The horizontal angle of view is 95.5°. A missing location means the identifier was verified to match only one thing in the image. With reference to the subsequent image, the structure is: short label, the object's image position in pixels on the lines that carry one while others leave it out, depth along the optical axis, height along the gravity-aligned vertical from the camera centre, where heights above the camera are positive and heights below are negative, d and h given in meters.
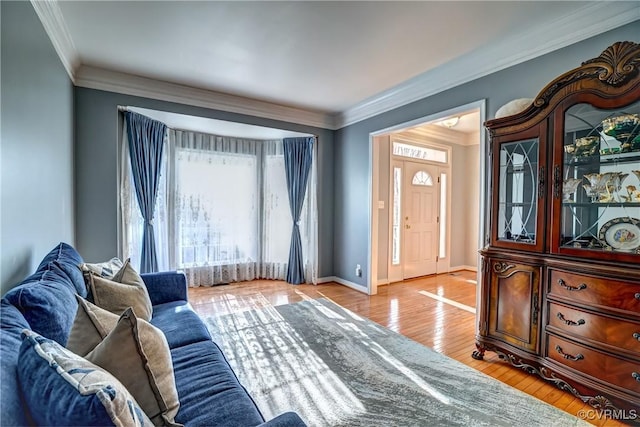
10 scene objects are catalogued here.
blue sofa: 0.80 -0.51
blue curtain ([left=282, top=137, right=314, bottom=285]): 4.79 +0.42
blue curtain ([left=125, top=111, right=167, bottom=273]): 3.59 +0.51
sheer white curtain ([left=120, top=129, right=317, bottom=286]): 4.31 -0.07
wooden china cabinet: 1.73 -0.18
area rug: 1.76 -1.25
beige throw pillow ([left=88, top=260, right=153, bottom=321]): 1.79 -0.55
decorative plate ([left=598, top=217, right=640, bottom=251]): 1.75 -0.15
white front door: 5.21 -0.19
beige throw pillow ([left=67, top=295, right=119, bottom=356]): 1.12 -0.49
